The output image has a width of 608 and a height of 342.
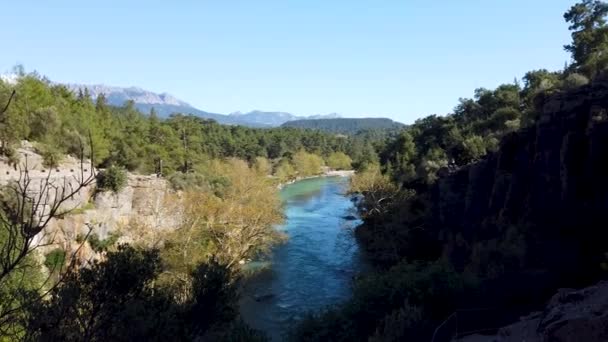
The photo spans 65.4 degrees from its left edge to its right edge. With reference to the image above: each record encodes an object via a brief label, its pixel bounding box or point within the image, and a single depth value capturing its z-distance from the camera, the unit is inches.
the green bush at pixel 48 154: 1280.8
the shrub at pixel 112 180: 1141.7
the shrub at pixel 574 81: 861.6
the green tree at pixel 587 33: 1171.9
